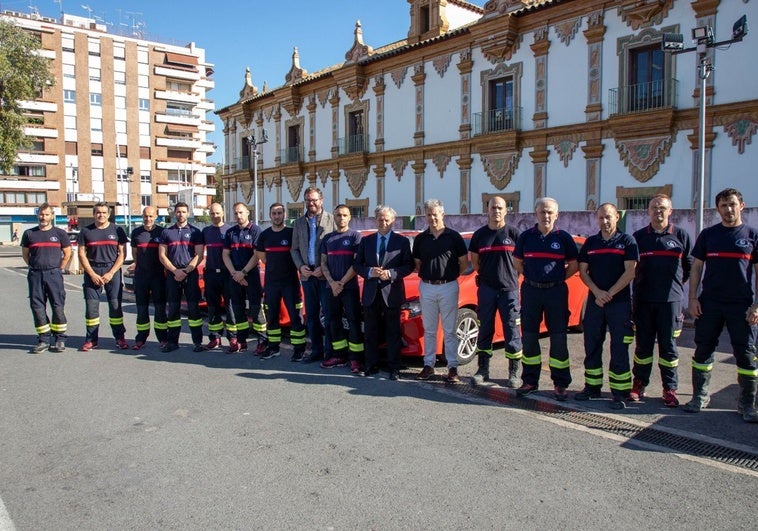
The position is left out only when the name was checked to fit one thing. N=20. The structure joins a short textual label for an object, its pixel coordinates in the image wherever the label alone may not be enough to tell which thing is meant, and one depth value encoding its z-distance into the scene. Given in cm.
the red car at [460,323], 691
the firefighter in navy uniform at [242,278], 785
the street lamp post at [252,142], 2585
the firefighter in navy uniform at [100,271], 816
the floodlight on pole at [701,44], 1005
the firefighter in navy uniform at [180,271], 811
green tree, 3094
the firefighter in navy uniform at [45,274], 805
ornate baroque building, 1786
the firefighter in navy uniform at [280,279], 754
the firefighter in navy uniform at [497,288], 628
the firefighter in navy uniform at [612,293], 554
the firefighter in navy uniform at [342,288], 696
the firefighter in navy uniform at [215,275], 800
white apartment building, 6166
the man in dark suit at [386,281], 662
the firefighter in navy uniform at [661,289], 551
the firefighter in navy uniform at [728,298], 519
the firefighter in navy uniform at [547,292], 580
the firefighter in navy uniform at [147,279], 824
